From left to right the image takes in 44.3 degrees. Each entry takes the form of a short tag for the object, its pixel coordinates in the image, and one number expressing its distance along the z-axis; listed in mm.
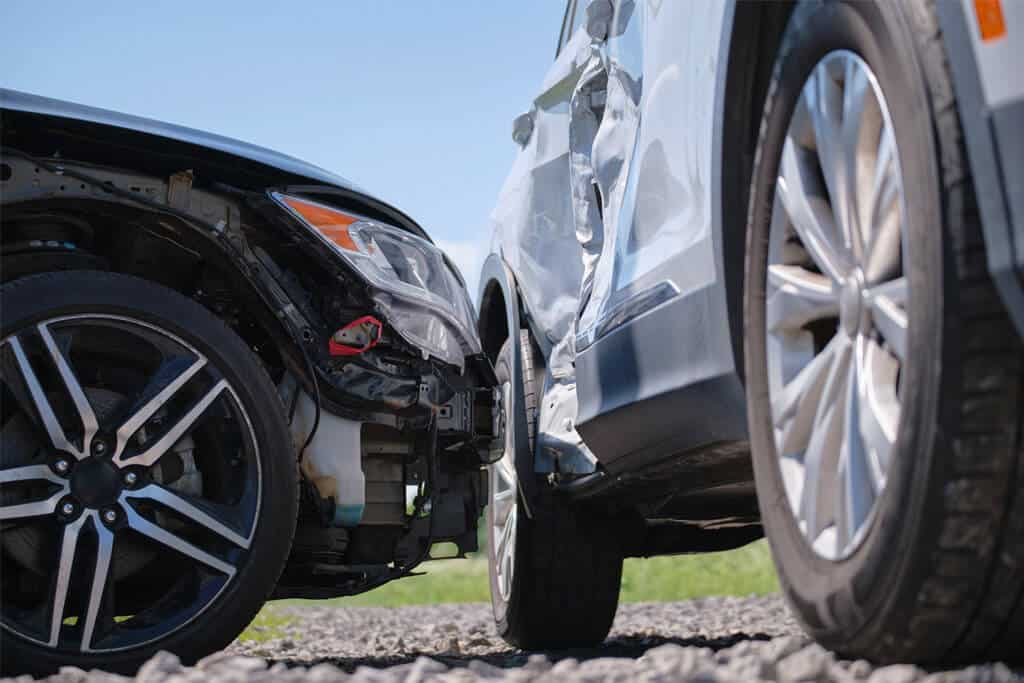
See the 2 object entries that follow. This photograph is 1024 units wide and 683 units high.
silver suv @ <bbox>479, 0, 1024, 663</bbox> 1654
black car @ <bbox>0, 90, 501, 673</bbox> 2736
